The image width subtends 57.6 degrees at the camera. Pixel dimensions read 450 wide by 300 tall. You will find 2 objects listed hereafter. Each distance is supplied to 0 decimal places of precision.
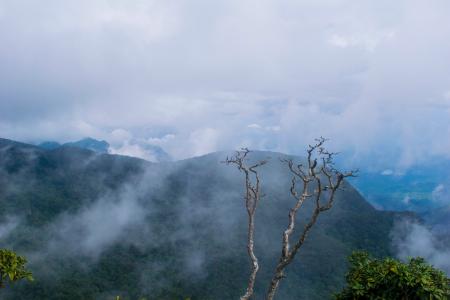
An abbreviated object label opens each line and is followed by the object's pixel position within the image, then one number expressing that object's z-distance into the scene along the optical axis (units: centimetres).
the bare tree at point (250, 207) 2292
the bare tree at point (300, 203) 2162
